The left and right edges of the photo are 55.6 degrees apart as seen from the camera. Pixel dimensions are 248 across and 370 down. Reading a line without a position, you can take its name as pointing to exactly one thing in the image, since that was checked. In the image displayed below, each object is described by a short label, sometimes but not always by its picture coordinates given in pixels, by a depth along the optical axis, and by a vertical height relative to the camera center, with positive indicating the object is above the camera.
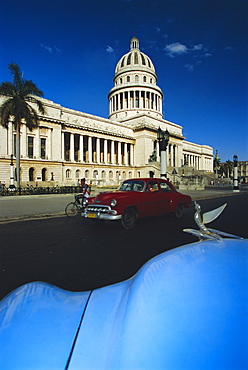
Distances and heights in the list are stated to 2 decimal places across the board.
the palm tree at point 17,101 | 27.03 +9.72
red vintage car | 6.60 -0.55
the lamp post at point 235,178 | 27.81 +0.72
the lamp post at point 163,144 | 16.72 +2.86
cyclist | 9.65 -0.36
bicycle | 9.77 -1.02
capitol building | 42.31 +9.96
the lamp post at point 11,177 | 26.40 +0.87
